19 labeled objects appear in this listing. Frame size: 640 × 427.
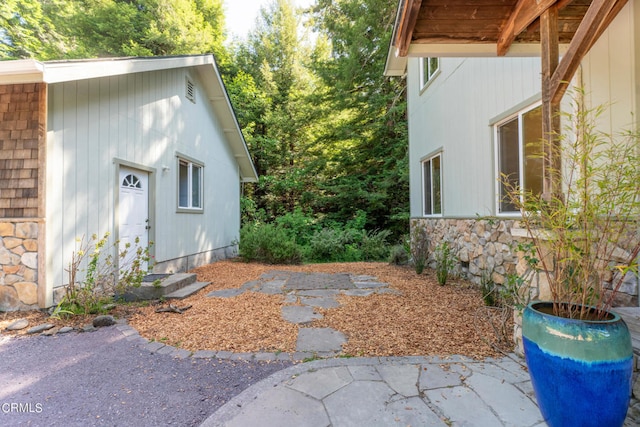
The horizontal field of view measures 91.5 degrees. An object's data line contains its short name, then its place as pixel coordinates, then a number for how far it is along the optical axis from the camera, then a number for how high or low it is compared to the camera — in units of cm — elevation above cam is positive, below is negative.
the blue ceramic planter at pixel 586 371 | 151 -76
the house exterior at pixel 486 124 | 249 +120
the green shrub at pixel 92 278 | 375 -77
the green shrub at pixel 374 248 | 973 -90
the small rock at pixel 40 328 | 327 -113
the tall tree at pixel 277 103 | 1415 +543
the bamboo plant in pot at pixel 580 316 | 152 -54
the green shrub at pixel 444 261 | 506 -75
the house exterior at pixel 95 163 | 373 +87
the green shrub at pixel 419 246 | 623 -60
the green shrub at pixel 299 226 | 1152 -22
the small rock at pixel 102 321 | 343 -111
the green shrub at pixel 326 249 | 997 -93
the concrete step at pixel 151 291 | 437 -99
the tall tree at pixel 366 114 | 1153 +410
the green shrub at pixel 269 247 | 794 -70
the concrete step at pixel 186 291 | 445 -107
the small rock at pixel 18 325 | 332 -111
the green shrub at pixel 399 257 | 751 -91
